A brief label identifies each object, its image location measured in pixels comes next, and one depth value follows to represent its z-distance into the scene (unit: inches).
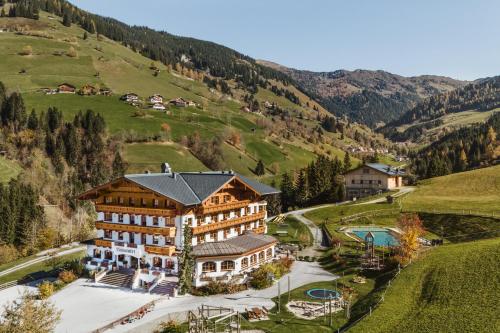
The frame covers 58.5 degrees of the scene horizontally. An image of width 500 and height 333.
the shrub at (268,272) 2139.5
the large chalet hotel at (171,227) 2240.4
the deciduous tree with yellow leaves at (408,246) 2153.1
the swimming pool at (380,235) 2823.3
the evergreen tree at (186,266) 2052.2
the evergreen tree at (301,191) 4845.0
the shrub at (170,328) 1579.7
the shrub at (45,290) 2080.5
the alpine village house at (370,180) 4800.7
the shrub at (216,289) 2065.7
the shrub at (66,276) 2320.4
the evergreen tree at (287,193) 4943.4
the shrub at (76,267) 2433.6
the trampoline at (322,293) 1921.8
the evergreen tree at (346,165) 5781.5
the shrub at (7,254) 3088.1
